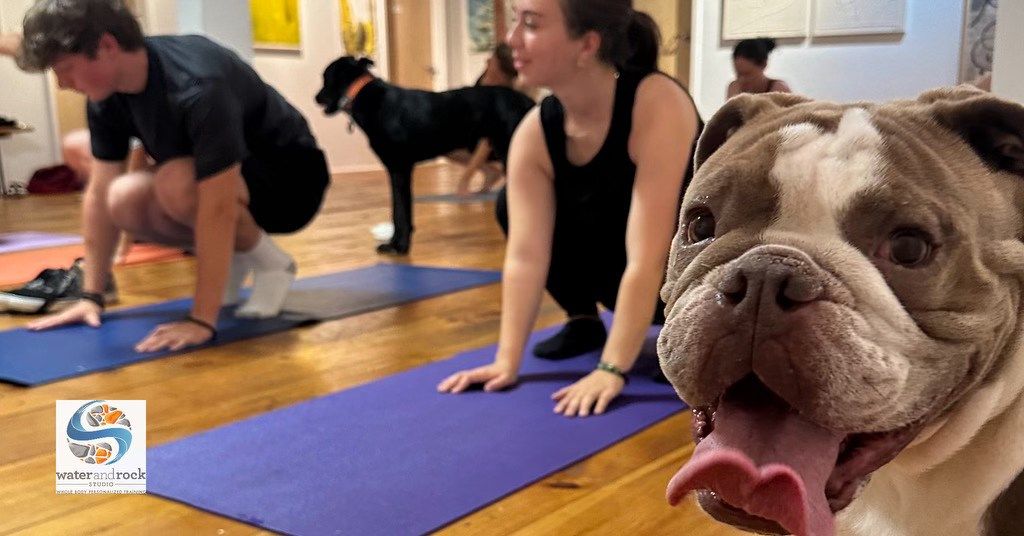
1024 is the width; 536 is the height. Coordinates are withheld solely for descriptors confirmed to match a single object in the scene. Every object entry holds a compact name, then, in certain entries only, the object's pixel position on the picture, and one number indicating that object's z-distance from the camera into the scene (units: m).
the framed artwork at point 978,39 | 4.60
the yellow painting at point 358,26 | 8.54
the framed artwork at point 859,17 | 4.96
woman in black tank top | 1.79
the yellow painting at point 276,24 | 7.70
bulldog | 0.75
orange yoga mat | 3.28
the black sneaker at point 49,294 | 2.69
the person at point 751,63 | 4.63
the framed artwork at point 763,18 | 5.37
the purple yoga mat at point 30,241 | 3.91
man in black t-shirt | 2.19
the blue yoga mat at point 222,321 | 2.09
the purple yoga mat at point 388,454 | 1.30
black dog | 4.08
